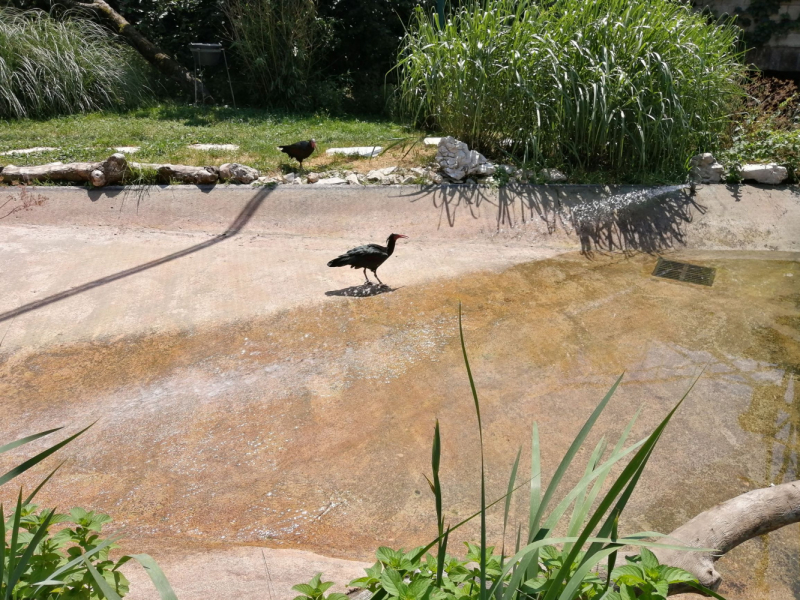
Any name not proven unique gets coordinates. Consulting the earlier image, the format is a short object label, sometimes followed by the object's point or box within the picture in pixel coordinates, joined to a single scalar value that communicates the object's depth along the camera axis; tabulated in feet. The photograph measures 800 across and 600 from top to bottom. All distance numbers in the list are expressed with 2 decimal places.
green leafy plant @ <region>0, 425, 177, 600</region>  4.25
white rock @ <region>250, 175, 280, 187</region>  21.36
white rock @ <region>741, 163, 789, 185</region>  23.26
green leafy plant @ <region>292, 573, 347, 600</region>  5.17
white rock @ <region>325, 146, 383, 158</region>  24.93
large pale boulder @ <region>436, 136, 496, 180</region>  22.34
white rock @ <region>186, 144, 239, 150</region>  25.21
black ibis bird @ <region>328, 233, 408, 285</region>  16.10
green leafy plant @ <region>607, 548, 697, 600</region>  4.93
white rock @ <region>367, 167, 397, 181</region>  22.18
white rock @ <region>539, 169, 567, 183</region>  22.31
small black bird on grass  22.16
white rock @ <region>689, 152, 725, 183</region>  23.34
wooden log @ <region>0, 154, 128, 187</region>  20.42
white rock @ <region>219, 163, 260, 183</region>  21.20
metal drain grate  18.44
